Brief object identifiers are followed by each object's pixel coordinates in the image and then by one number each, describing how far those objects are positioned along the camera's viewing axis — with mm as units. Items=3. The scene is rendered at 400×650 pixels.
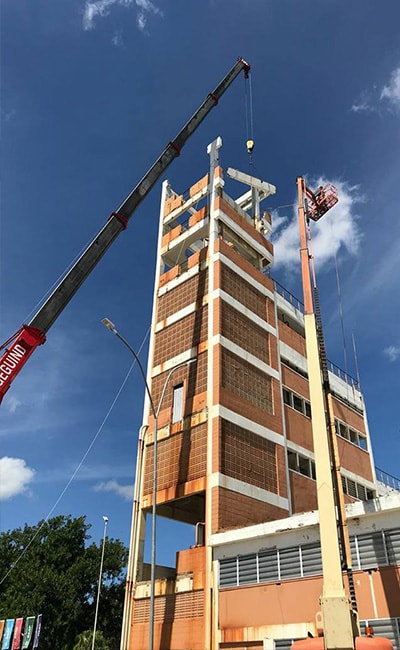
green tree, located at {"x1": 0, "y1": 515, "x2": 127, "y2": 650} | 48156
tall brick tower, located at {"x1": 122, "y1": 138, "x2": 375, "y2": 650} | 25797
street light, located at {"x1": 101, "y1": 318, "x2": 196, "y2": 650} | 19195
